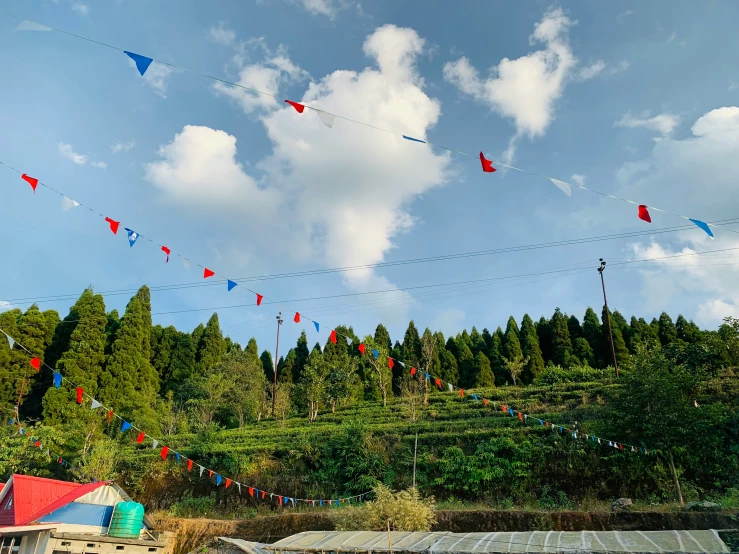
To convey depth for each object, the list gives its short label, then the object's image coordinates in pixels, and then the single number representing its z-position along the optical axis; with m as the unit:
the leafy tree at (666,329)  39.04
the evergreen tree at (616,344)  37.53
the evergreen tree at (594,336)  39.41
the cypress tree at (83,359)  30.09
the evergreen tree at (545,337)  42.56
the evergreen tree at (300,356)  46.62
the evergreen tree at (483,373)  39.56
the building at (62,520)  13.98
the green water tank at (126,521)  15.01
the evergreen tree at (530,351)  39.44
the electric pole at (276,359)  33.28
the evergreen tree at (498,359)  41.22
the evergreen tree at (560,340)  39.50
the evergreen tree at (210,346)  44.03
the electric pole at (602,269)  29.76
